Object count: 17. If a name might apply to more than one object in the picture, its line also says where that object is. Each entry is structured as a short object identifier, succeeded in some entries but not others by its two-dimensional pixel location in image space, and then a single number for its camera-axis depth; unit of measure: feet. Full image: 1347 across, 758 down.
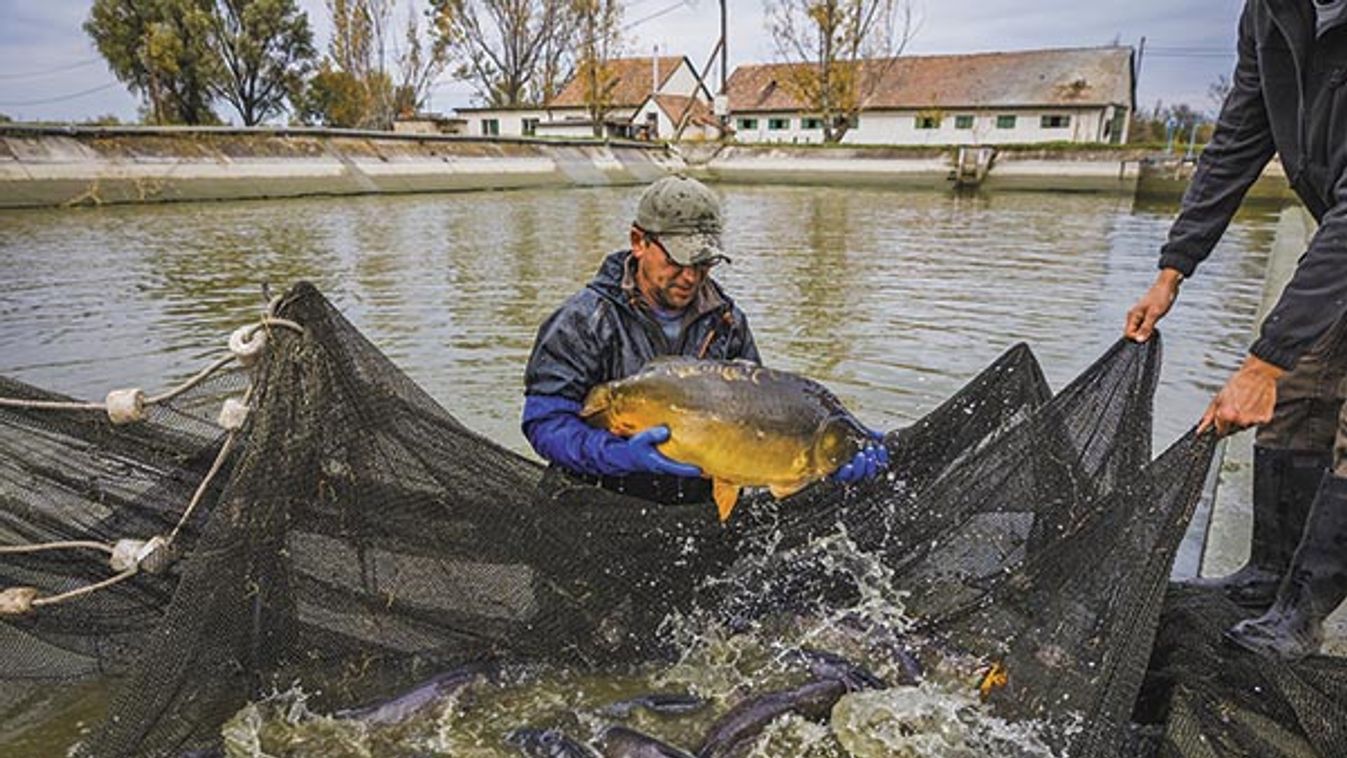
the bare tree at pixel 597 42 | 174.04
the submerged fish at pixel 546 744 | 9.24
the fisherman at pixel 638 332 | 10.03
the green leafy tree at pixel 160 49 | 130.11
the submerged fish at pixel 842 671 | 10.30
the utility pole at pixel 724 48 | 169.18
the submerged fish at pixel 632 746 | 8.93
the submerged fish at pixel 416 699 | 9.56
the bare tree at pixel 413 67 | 188.14
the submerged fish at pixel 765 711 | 9.50
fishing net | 8.21
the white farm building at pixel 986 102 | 157.99
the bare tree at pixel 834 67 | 162.09
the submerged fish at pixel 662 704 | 10.20
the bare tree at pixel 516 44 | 185.26
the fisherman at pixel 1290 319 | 8.18
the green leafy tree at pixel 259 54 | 141.79
